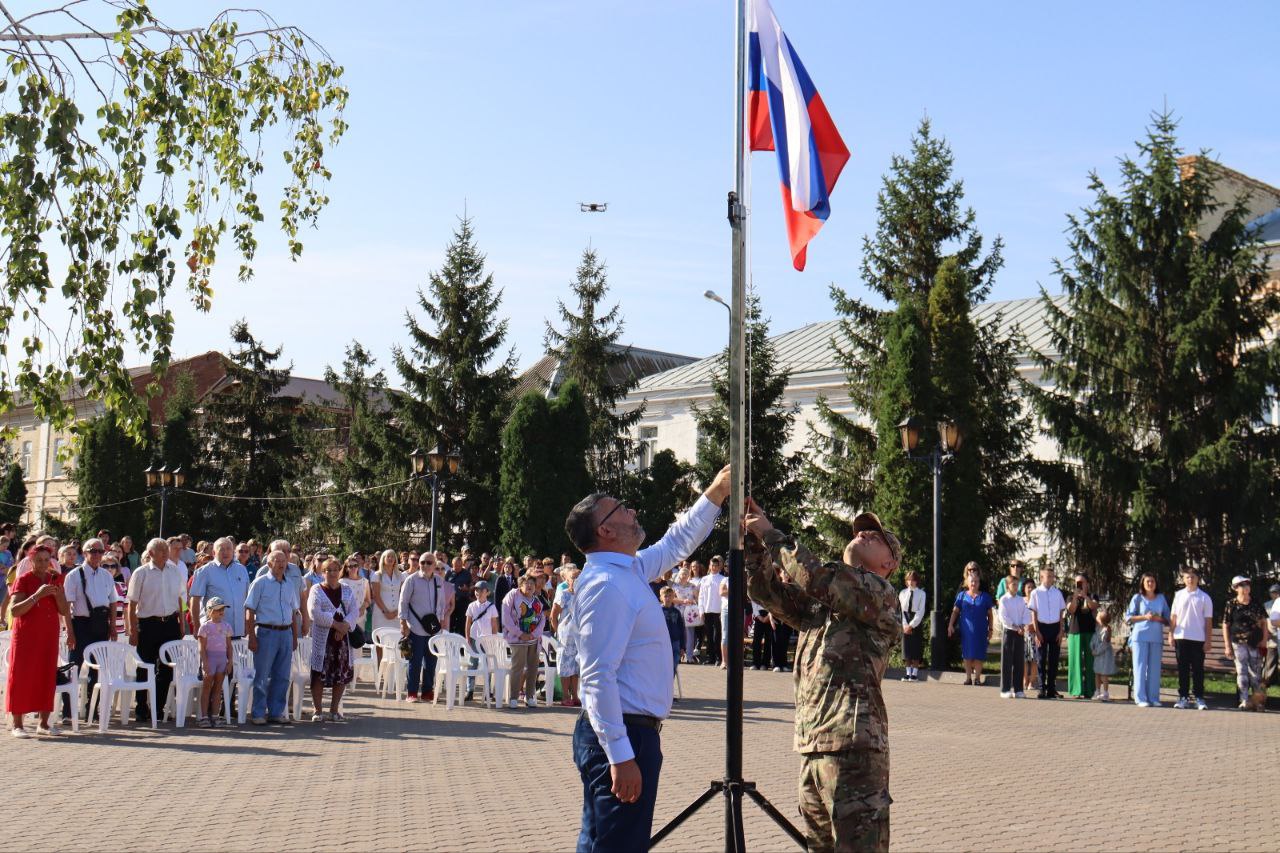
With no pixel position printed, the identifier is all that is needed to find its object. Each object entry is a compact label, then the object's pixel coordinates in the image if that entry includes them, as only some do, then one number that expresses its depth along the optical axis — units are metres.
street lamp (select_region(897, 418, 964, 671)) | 22.95
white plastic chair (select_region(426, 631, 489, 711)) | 17.02
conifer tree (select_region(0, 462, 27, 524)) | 67.44
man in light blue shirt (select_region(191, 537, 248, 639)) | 14.59
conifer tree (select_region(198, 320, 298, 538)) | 57.19
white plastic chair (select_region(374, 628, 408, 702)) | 18.48
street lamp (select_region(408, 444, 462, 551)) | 27.50
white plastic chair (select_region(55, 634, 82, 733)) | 13.95
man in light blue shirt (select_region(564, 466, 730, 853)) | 4.96
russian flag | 7.38
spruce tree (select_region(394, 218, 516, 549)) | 44.25
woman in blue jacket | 19.95
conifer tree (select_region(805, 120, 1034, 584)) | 28.84
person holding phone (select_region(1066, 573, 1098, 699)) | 20.91
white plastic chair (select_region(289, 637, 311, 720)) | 15.50
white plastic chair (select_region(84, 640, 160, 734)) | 14.00
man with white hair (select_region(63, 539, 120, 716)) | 14.81
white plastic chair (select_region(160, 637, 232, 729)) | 14.46
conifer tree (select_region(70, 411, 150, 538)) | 55.59
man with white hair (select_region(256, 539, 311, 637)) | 14.29
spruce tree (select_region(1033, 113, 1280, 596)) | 28.64
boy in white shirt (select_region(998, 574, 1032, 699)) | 20.72
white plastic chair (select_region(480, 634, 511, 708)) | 17.64
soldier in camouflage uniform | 5.75
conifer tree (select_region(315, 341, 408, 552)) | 44.81
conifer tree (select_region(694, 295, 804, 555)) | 40.12
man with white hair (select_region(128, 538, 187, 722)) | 14.62
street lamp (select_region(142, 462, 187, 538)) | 40.88
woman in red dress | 13.41
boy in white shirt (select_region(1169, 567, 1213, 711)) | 19.67
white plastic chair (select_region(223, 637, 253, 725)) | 14.89
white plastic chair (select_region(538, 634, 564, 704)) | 18.12
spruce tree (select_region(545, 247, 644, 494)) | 47.94
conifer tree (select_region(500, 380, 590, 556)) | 39.44
